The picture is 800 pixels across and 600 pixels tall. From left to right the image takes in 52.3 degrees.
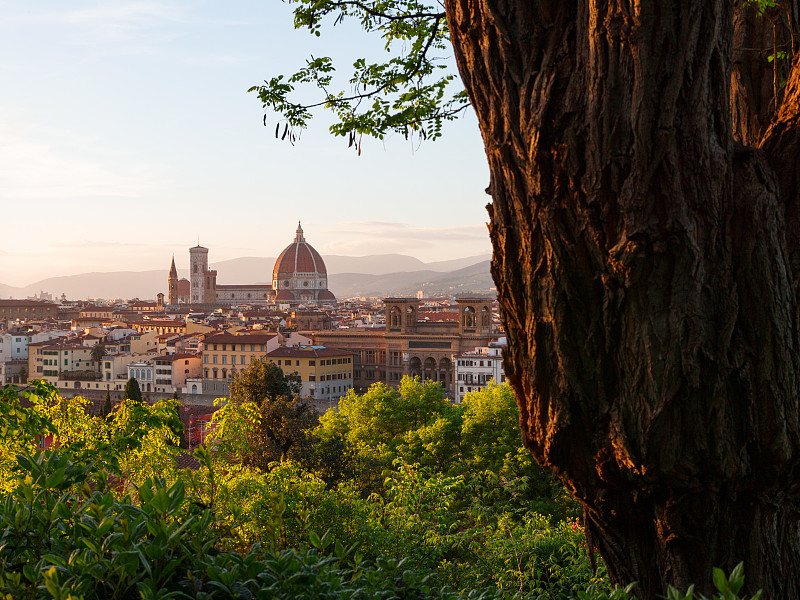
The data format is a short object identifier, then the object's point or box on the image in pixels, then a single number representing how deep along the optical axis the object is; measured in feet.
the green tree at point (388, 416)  68.18
